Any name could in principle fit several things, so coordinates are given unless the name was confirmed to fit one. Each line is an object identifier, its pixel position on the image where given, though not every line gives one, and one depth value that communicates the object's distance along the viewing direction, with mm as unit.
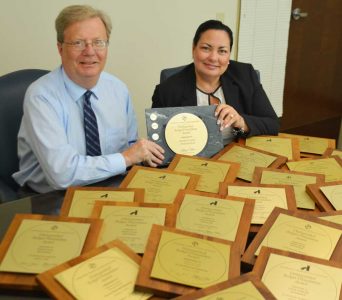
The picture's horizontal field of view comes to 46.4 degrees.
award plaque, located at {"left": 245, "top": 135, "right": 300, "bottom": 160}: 1552
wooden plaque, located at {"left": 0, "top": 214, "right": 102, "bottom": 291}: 884
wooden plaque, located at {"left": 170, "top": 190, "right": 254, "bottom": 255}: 1014
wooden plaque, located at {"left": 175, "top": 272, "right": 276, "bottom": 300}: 825
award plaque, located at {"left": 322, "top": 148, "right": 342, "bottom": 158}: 1562
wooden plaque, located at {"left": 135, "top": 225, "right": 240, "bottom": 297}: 860
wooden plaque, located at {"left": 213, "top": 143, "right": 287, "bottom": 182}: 1397
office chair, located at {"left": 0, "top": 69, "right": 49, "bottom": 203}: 1651
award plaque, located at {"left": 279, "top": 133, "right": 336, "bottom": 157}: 1595
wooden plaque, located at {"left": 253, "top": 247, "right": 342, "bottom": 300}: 871
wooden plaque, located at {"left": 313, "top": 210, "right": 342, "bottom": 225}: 1101
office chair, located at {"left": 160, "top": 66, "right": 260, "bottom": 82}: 2047
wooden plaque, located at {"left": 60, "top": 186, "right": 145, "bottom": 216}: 1139
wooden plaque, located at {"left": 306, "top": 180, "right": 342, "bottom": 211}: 1180
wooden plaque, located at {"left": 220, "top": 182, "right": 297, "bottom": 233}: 1168
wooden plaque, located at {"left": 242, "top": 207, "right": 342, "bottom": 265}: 967
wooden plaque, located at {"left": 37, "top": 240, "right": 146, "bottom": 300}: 833
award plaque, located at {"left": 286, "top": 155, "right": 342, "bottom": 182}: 1376
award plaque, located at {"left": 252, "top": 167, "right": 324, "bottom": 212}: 1254
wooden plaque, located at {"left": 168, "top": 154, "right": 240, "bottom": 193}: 1274
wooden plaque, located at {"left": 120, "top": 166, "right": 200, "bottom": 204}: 1201
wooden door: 3592
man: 1400
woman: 1749
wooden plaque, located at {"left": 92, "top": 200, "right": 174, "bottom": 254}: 1053
